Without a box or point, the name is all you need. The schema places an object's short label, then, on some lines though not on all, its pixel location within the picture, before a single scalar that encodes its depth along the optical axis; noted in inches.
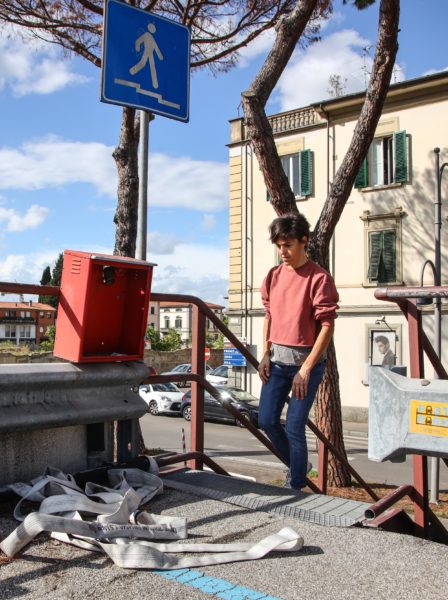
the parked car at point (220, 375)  1062.7
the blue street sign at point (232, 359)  1012.5
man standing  149.4
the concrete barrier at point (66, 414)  129.3
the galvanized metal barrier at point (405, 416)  106.7
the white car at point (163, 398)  999.6
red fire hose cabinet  141.8
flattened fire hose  99.9
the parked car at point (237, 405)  834.2
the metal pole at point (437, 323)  390.3
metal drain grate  126.0
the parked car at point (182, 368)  1223.7
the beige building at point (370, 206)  856.9
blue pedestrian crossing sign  171.8
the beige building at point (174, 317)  4562.0
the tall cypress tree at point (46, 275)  3907.5
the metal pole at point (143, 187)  193.5
